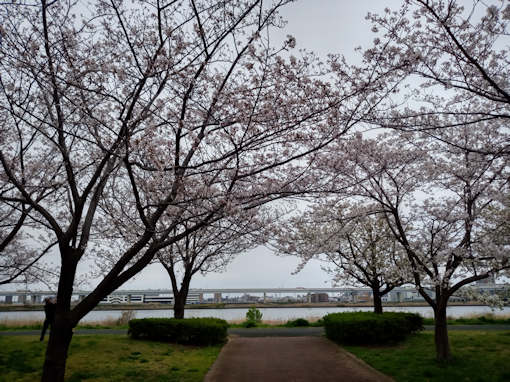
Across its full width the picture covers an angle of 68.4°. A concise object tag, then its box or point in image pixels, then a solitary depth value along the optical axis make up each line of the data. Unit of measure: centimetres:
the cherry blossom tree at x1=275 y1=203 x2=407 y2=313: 1101
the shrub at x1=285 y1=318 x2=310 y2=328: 1758
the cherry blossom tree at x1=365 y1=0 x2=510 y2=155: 495
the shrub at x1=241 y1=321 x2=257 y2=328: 1772
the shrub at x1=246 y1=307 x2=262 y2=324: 1842
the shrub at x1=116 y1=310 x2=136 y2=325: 1828
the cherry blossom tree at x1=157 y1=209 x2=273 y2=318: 1253
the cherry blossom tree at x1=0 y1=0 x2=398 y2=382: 509
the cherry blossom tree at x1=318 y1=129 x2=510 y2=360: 742
